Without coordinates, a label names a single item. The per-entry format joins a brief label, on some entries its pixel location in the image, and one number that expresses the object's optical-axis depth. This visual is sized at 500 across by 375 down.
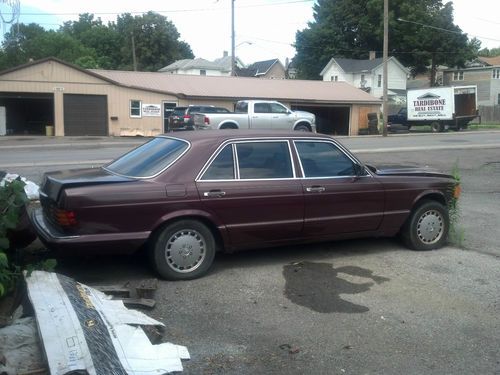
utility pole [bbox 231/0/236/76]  42.95
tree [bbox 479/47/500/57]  112.38
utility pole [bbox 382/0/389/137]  33.95
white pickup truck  25.15
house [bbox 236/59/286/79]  73.81
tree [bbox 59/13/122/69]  87.69
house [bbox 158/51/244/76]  70.38
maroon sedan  5.45
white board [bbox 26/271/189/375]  3.60
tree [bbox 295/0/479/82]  63.94
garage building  33.25
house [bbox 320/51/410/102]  62.38
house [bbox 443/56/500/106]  63.62
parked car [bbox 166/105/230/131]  27.19
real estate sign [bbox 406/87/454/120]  39.84
